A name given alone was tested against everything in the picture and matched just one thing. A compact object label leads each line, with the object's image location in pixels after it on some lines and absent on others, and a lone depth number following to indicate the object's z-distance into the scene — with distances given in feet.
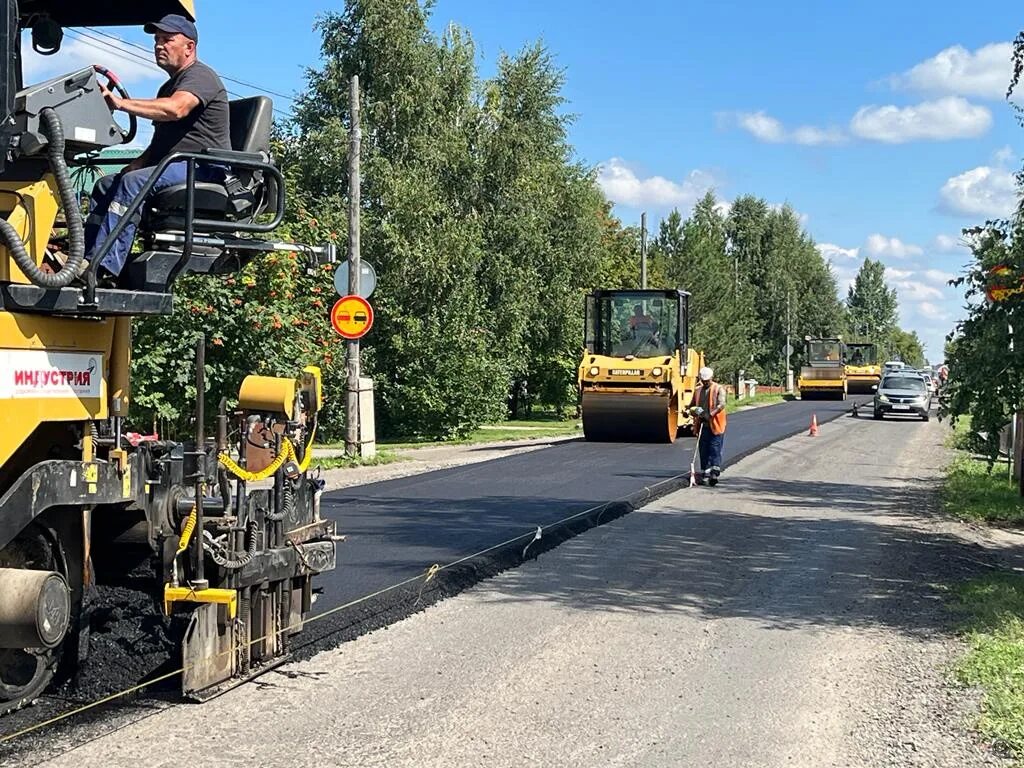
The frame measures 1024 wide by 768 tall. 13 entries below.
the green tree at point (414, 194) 88.69
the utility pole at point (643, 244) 127.90
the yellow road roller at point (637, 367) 72.18
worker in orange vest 52.13
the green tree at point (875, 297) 447.42
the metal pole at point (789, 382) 220.02
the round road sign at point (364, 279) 61.11
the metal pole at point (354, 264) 63.27
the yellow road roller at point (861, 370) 193.58
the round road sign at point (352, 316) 58.80
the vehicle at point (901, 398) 120.47
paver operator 16.81
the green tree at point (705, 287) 159.02
